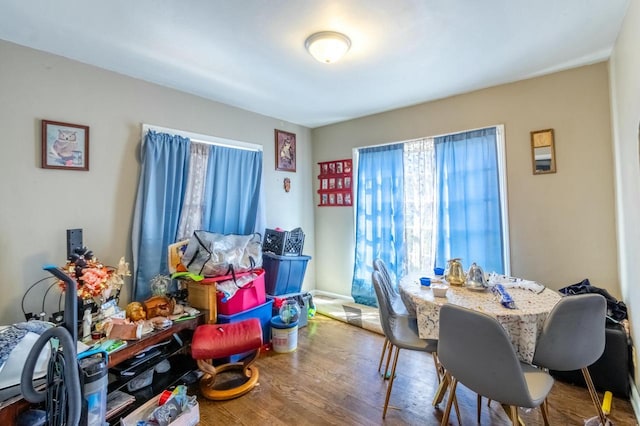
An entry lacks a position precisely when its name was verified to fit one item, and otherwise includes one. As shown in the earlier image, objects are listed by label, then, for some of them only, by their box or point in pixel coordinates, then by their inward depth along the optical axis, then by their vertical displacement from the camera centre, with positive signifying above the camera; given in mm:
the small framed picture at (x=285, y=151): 3814 +940
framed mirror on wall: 2592 +580
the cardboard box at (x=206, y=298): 2406 -607
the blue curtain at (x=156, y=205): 2500 +177
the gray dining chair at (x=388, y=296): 2259 -640
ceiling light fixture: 1932 +1170
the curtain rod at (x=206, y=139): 2637 +869
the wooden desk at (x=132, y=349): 1340 -786
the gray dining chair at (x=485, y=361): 1287 -643
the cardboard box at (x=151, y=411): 1744 -1140
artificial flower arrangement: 1888 -324
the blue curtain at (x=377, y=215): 3520 +75
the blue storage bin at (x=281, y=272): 3168 -534
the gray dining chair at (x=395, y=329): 1868 -745
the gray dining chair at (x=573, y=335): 1443 -585
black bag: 2084 -599
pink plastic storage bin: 2529 -660
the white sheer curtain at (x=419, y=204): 3289 +184
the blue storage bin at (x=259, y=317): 2504 -825
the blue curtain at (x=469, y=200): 2867 +188
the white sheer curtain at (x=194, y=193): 2826 +303
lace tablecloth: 1557 -494
